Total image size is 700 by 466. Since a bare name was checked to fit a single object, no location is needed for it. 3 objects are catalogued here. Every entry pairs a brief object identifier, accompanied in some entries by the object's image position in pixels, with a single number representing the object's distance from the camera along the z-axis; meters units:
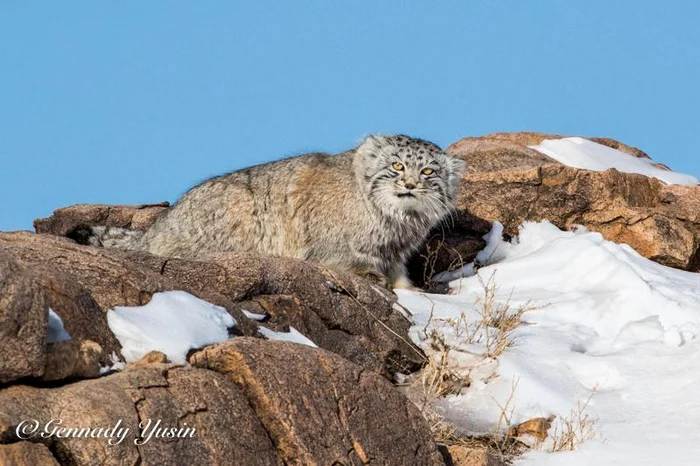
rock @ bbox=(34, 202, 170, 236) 26.41
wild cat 22.00
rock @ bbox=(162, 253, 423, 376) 16.08
